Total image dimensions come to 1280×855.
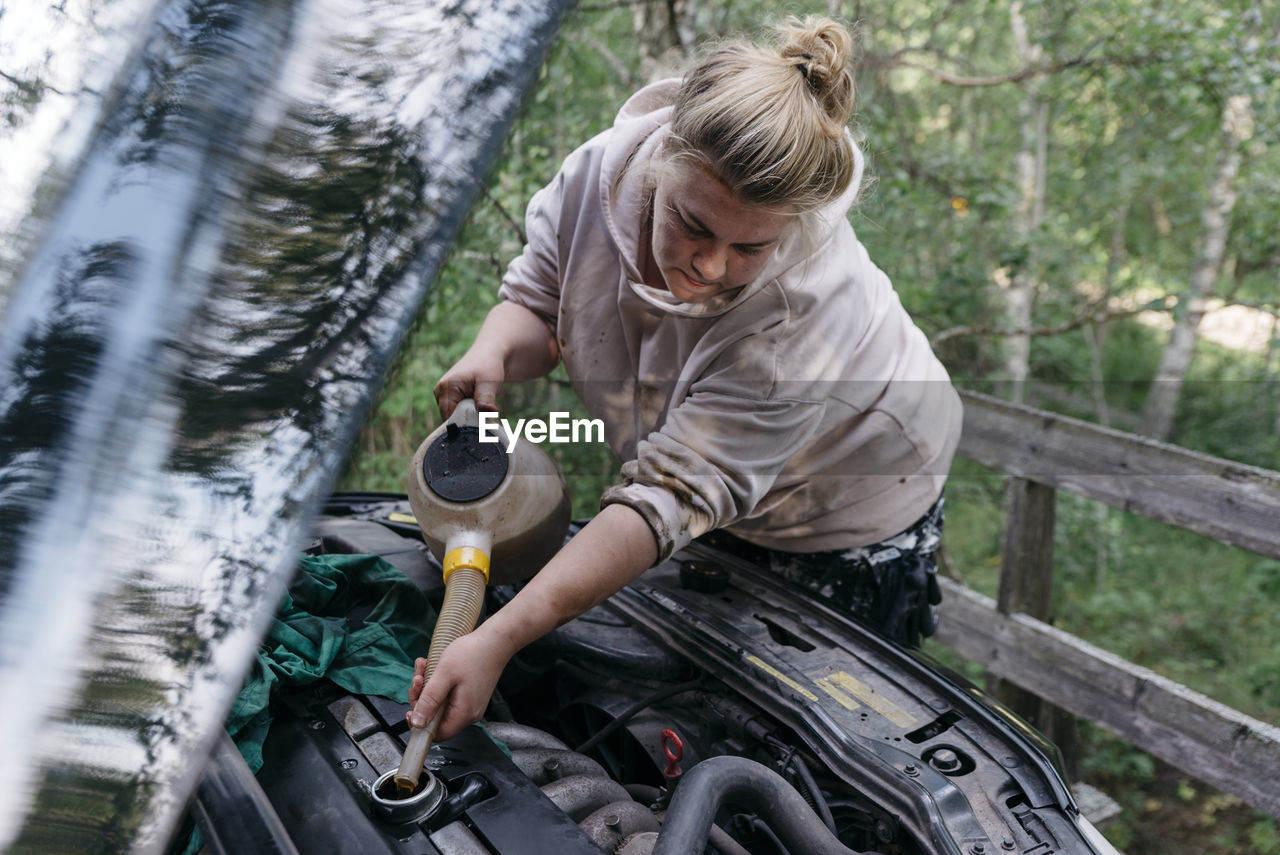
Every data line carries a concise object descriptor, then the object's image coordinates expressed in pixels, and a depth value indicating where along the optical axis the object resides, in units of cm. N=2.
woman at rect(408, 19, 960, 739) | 147
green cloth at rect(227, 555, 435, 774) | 140
